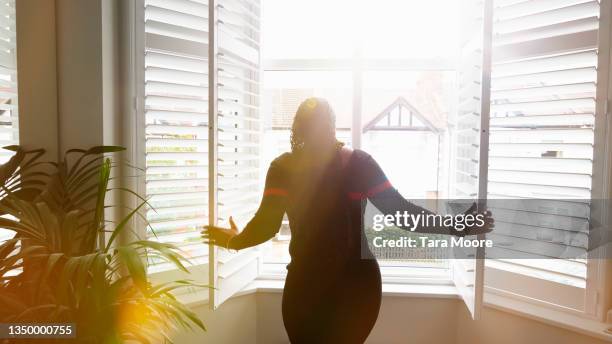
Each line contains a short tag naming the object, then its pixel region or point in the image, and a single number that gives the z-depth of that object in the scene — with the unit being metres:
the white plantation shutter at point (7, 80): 1.70
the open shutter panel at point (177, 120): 1.86
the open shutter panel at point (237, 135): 1.74
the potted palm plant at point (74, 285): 1.13
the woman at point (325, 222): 1.41
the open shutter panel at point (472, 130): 1.49
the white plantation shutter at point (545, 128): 1.72
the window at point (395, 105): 1.72
